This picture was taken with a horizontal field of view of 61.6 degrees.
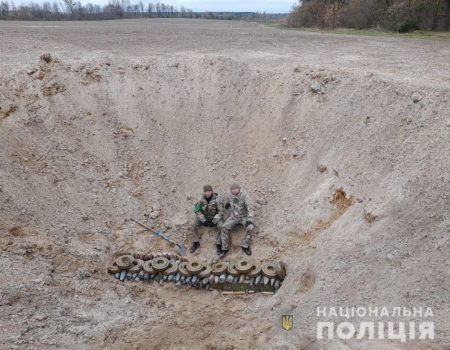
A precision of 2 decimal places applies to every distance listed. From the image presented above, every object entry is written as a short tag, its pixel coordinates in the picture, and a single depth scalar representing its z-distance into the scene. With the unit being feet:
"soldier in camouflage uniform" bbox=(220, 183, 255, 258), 29.30
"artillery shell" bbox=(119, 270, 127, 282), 27.32
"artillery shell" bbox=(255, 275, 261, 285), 26.27
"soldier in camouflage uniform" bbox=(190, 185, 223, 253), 30.53
